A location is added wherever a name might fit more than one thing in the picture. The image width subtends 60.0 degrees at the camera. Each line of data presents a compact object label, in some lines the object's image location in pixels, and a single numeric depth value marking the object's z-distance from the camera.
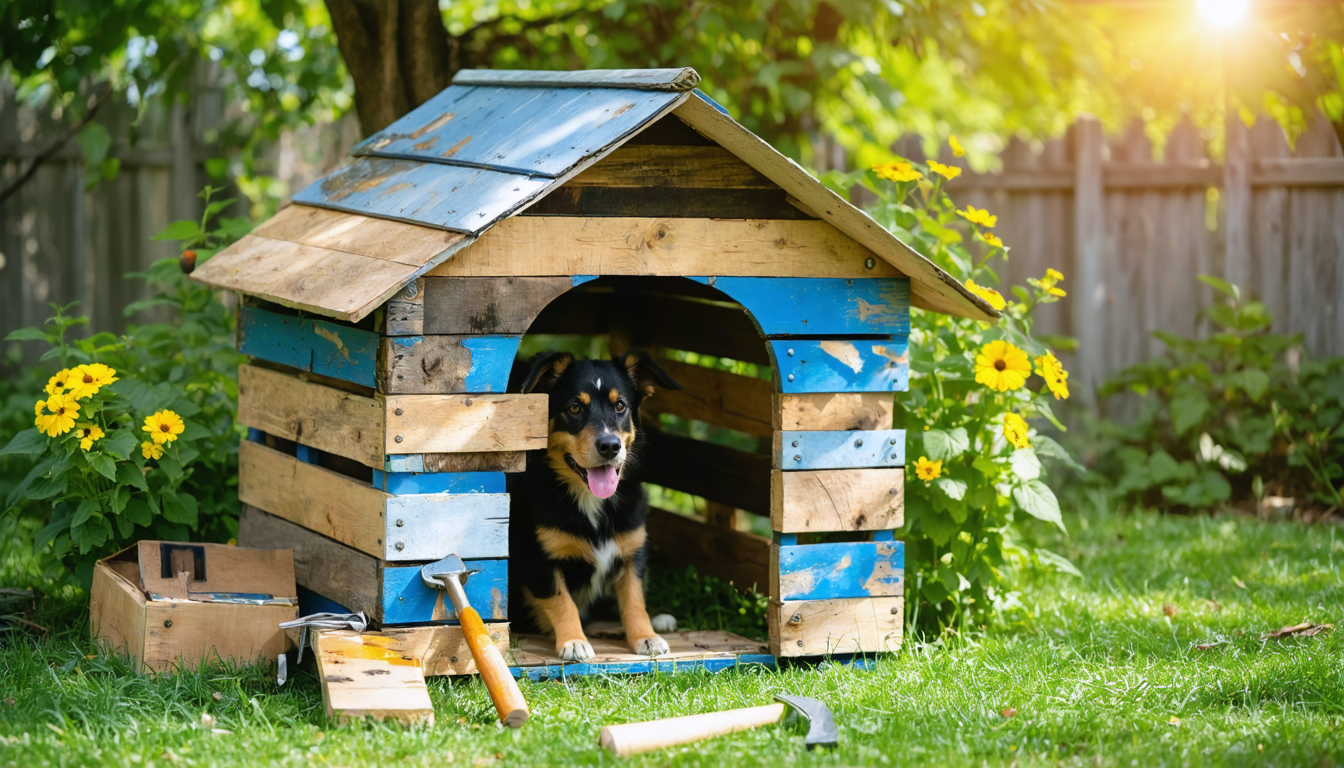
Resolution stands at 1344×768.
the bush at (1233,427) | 6.64
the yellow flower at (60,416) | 4.12
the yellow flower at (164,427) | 4.32
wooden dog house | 3.75
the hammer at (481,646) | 3.40
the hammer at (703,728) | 3.18
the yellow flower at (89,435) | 4.15
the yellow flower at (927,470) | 4.31
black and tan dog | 4.12
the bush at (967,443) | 4.35
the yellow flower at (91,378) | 4.20
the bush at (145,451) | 4.24
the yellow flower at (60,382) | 4.21
